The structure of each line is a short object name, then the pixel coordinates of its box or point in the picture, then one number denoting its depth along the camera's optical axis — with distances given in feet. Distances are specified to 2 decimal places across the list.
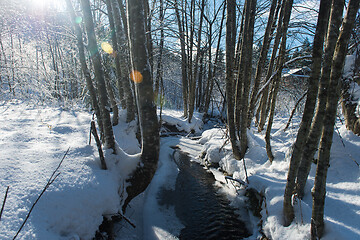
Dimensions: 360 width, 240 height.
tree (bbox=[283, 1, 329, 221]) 7.29
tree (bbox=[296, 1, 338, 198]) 6.59
